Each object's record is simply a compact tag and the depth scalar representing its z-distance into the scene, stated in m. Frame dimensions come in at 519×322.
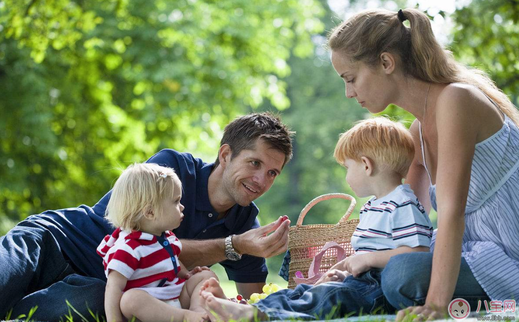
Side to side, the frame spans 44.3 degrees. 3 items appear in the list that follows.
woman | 2.72
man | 3.36
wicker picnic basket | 3.88
